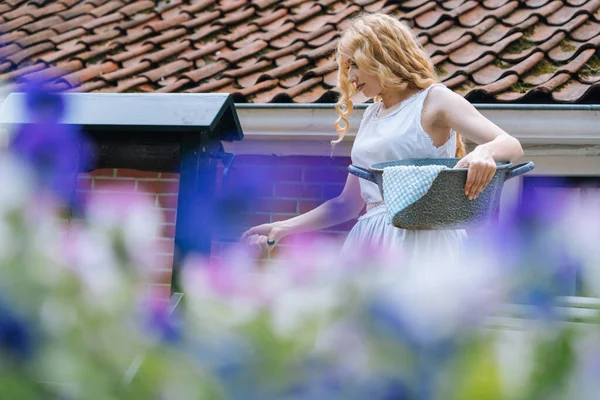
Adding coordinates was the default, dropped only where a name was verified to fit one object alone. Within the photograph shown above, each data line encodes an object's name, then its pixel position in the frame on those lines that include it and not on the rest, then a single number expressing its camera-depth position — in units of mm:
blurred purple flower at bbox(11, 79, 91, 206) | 2435
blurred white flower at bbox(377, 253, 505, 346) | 1496
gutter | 6546
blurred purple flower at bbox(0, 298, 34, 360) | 1669
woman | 5192
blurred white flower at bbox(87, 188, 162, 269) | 1925
